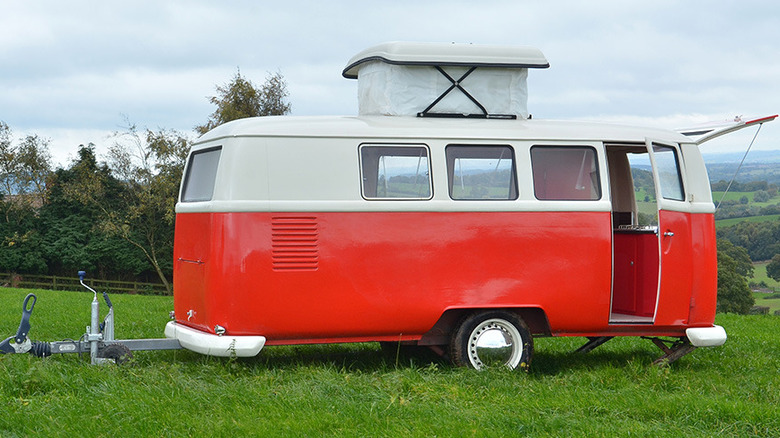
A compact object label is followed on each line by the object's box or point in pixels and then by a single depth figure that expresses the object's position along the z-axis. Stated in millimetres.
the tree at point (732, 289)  35406
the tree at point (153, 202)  38906
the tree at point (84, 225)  39094
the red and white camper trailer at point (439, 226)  8156
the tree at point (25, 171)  41844
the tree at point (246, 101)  35000
